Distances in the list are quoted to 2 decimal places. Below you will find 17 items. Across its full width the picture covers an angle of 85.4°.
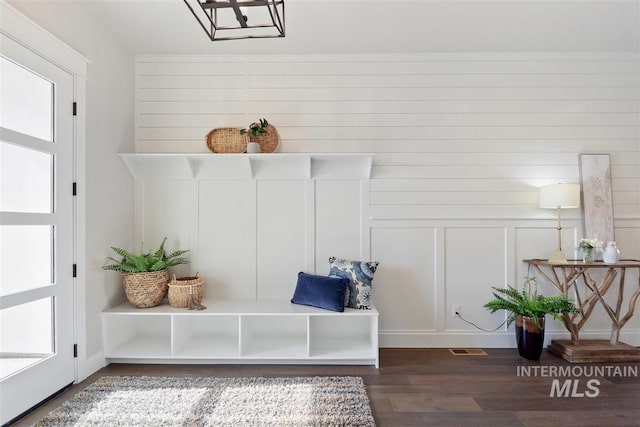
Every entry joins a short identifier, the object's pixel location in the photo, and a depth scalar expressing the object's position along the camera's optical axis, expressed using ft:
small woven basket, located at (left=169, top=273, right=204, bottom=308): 9.25
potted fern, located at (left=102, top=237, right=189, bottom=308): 9.09
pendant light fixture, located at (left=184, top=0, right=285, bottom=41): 7.99
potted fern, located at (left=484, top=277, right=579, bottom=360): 9.22
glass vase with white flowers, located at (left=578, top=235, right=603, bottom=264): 9.45
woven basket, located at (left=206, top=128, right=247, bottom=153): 10.25
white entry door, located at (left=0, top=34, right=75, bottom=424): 6.38
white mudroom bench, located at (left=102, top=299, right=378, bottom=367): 8.95
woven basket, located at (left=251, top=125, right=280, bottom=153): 10.31
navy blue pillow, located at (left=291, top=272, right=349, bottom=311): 9.02
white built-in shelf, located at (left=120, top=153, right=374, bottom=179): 10.19
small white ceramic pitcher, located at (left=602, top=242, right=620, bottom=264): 9.45
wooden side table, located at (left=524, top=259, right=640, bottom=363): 9.25
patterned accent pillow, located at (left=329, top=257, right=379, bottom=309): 9.29
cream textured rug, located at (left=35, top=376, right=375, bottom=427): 6.52
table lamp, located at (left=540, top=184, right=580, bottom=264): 9.51
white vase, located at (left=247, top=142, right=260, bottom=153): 9.89
